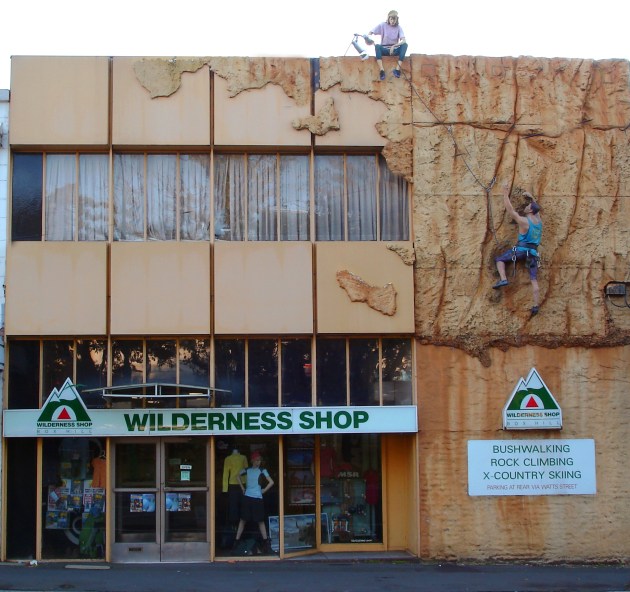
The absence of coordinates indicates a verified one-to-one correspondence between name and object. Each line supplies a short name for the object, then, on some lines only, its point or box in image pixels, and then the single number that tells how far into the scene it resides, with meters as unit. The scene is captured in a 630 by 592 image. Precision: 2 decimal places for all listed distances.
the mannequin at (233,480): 14.51
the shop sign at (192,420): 14.16
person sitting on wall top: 14.96
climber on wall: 14.53
